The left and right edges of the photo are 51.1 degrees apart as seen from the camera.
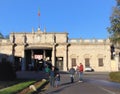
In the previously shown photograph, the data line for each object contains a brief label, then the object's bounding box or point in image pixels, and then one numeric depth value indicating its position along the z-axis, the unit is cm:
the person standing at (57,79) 1069
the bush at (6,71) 1221
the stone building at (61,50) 2980
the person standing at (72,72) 1251
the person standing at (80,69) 1273
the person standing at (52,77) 1055
